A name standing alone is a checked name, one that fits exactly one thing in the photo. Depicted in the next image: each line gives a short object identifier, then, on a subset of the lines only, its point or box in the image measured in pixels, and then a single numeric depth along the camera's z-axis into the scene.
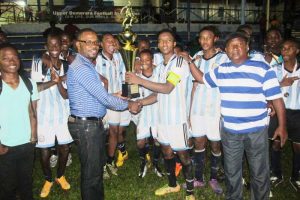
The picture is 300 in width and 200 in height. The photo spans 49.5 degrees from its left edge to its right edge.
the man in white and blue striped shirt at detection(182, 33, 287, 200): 4.07
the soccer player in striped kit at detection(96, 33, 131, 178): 6.05
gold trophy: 4.62
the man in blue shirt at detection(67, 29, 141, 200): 4.02
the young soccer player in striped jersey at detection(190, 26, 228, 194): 5.03
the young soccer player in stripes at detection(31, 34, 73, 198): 5.04
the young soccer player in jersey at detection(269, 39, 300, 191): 5.11
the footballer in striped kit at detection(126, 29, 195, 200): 4.61
